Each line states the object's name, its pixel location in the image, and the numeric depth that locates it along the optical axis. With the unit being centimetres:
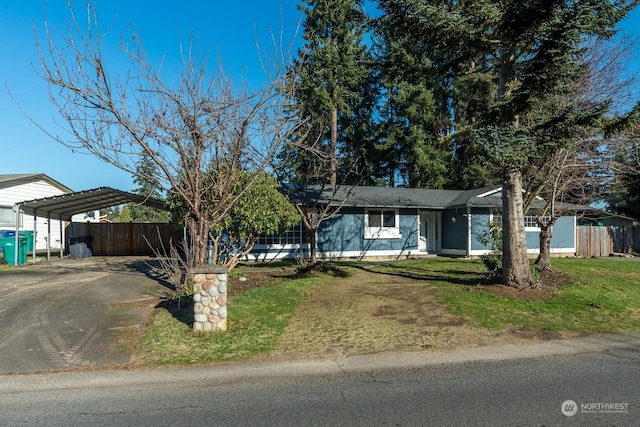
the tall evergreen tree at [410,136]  2934
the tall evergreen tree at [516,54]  801
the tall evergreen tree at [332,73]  2256
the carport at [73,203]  1611
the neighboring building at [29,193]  2155
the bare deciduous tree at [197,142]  756
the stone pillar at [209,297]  666
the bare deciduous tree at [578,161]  1227
